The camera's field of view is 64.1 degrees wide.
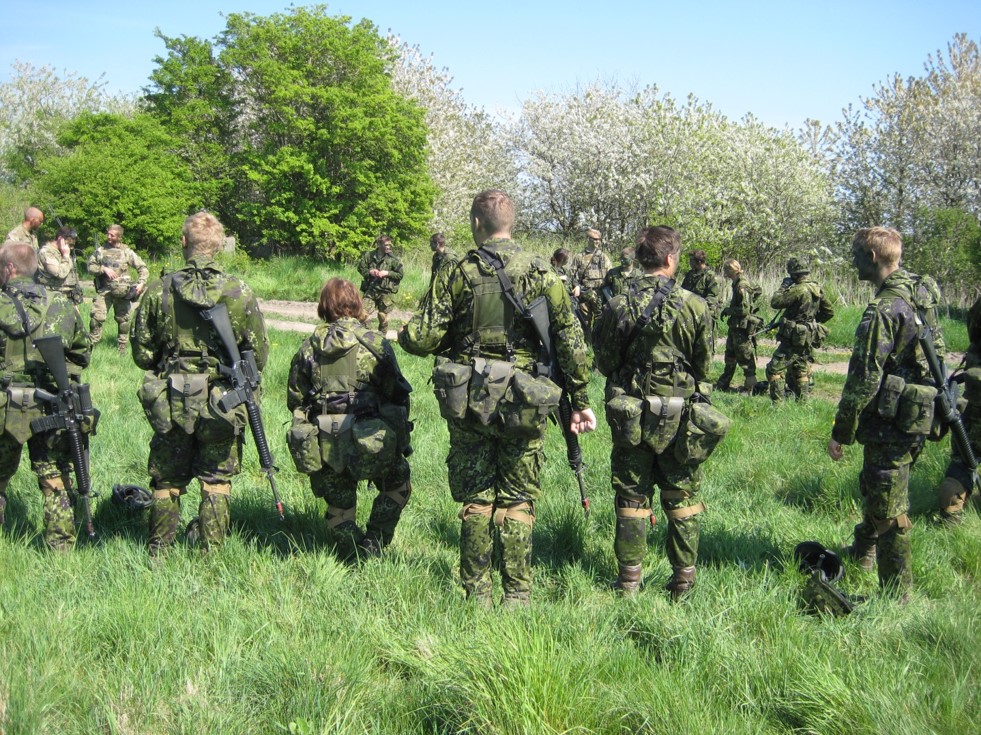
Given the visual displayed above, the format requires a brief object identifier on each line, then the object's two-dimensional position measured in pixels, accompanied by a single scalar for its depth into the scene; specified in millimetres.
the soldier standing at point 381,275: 13852
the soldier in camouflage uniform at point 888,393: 4027
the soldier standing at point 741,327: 10133
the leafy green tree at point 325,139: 21109
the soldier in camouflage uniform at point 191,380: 4297
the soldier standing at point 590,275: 12523
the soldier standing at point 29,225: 9570
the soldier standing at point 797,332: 9289
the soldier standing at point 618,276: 10719
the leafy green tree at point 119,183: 20188
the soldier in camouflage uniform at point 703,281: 11016
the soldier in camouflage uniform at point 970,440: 5094
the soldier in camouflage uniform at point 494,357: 3883
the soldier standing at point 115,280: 11109
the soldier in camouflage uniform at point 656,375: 4012
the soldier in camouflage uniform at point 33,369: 4445
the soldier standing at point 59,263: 10695
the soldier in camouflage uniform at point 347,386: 4355
